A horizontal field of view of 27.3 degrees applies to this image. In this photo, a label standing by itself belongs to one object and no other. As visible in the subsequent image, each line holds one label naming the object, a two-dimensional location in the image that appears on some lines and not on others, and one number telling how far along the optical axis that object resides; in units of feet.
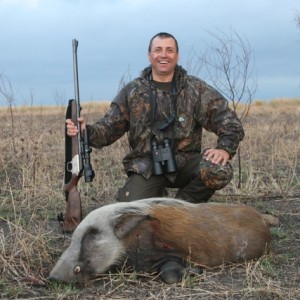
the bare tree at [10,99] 28.35
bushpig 13.46
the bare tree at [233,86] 26.30
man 19.35
